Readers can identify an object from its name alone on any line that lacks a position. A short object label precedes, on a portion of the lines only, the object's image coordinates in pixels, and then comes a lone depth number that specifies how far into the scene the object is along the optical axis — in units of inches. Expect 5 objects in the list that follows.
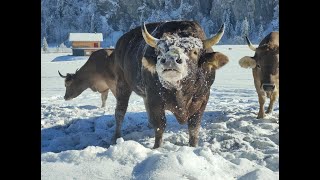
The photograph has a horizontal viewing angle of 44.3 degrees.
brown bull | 171.5
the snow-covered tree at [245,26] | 3576.8
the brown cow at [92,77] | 329.7
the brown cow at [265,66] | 250.5
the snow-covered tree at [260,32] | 3270.2
